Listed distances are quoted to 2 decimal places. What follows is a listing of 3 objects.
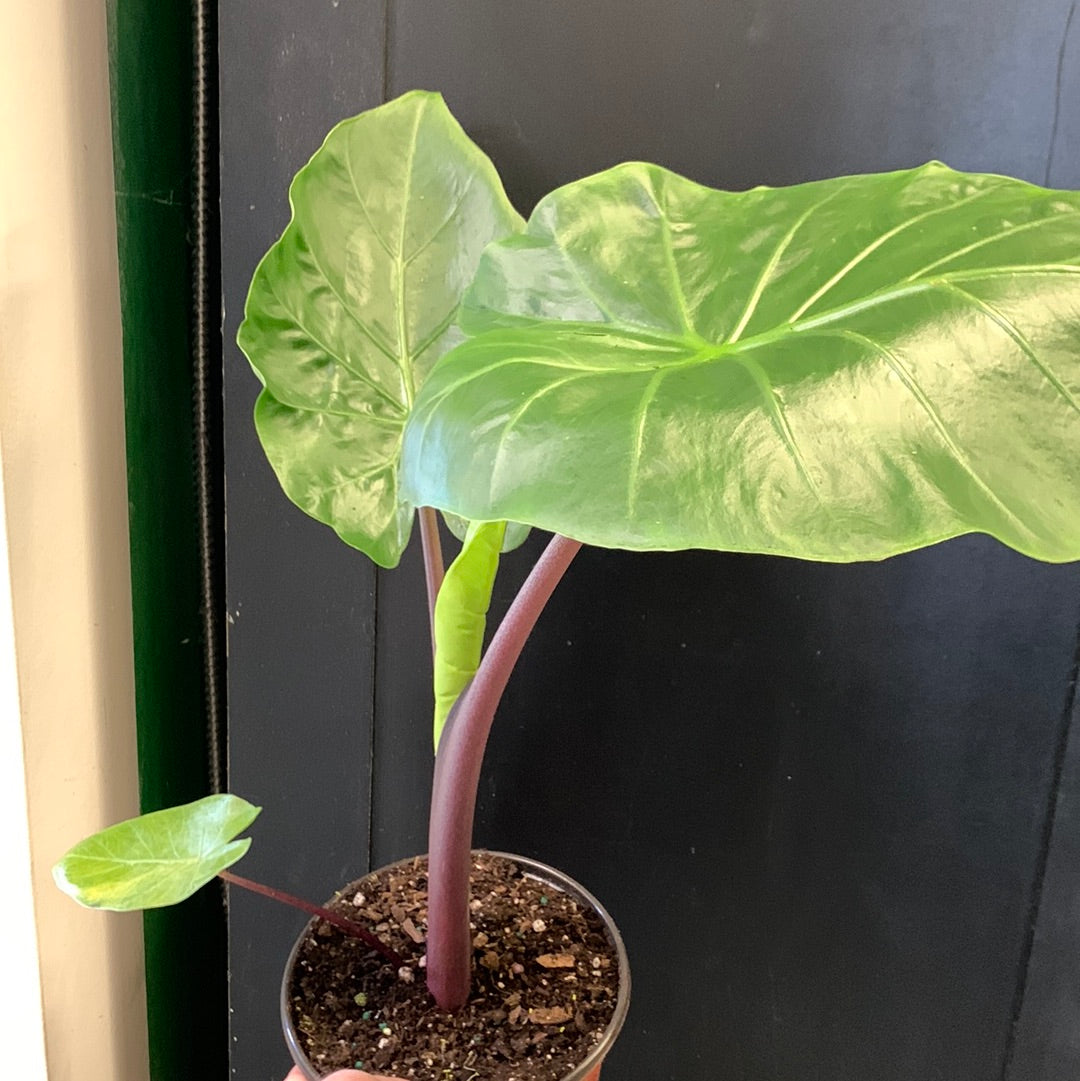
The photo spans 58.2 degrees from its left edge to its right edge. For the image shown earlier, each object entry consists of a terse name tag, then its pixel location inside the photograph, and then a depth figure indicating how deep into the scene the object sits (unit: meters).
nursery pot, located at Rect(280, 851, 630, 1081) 0.64
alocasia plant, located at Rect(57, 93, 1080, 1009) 0.33
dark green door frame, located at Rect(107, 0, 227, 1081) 0.92
